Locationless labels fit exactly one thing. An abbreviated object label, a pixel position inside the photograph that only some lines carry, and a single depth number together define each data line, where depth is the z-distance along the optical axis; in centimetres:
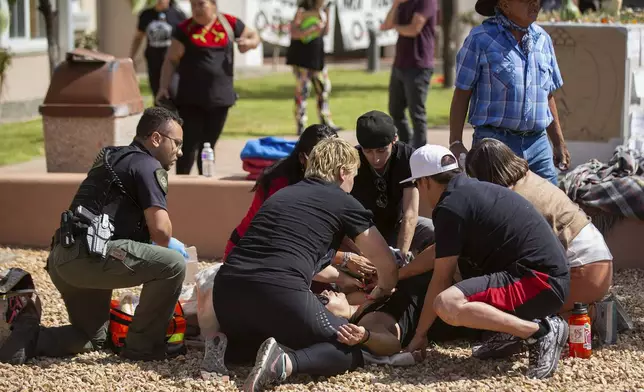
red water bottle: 919
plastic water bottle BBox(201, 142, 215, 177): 1378
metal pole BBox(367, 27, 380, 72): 3659
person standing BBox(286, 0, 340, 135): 1968
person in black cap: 1034
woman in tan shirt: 927
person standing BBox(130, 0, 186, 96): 1925
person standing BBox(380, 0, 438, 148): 1677
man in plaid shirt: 1039
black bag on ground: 930
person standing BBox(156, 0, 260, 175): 1453
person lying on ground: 894
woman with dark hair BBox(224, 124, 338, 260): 994
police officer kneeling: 904
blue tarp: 1302
